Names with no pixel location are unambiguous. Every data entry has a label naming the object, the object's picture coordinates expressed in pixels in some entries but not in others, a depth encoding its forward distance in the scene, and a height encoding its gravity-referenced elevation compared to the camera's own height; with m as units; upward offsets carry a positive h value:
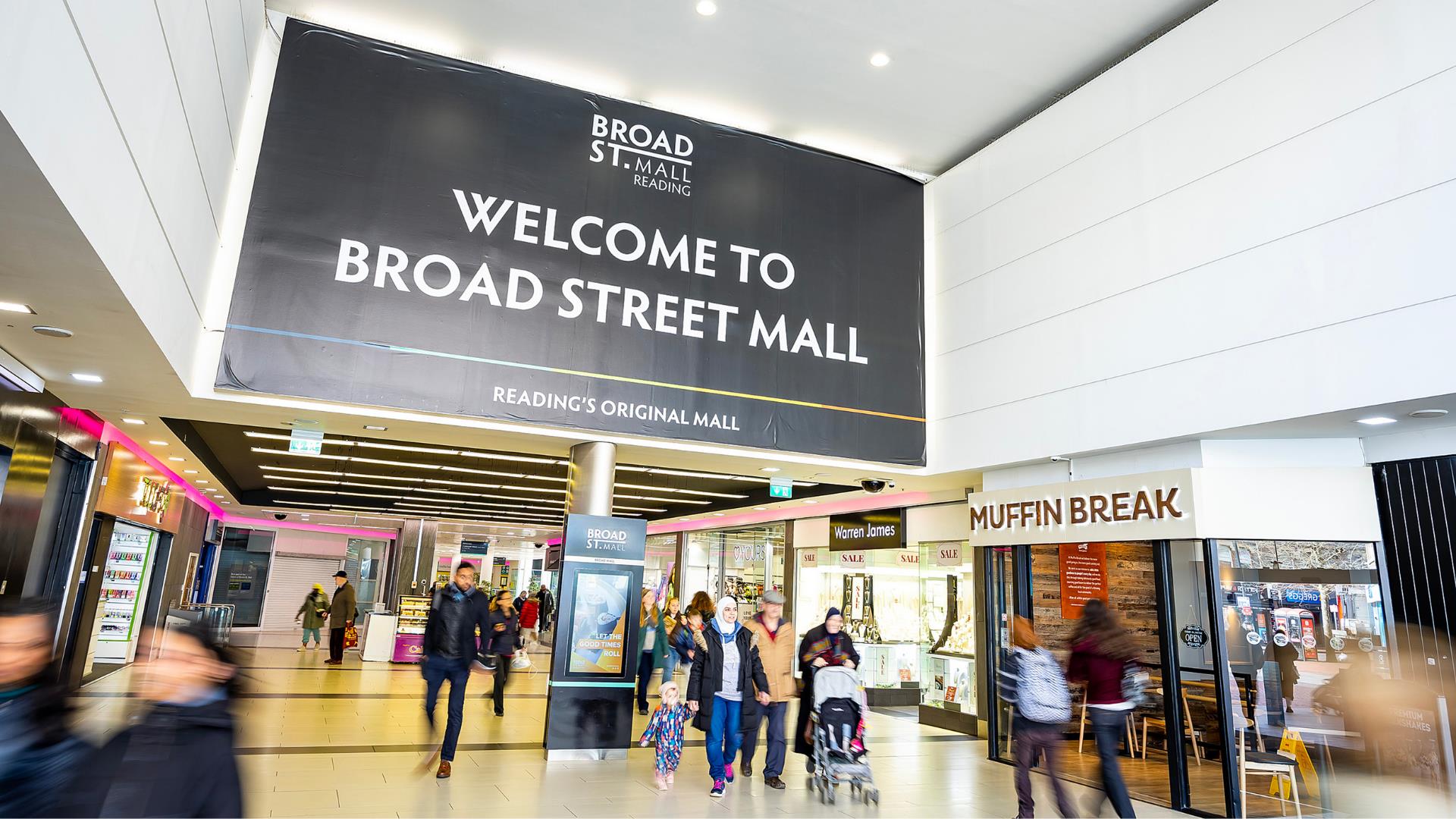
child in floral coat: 6.43 -1.21
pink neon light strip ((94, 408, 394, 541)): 8.18 +1.39
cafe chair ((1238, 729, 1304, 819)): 6.27 -1.26
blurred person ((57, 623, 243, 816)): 1.89 -0.46
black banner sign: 7.15 +3.09
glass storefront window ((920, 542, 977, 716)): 10.59 -0.49
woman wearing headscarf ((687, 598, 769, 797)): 6.59 -0.76
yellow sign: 6.36 -1.20
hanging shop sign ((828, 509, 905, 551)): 12.12 +0.92
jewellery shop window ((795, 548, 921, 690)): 12.20 -0.28
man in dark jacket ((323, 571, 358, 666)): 15.08 -0.92
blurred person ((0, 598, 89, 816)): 2.00 -0.44
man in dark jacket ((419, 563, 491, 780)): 6.32 -0.58
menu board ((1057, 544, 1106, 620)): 8.55 +0.23
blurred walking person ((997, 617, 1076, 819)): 5.46 -0.72
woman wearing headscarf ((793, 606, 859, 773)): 6.57 -0.54
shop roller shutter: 26.81 -0.66
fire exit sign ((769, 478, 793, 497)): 10.14 +1.23
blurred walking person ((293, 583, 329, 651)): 16.67 -0.91
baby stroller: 6.20 -1.14
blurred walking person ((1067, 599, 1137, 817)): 5.35 -0.52
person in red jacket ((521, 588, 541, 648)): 17.19 -0.84
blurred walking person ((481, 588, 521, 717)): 6.91 -0.60
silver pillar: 8.16 +1.00
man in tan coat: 6.77 -0.85
